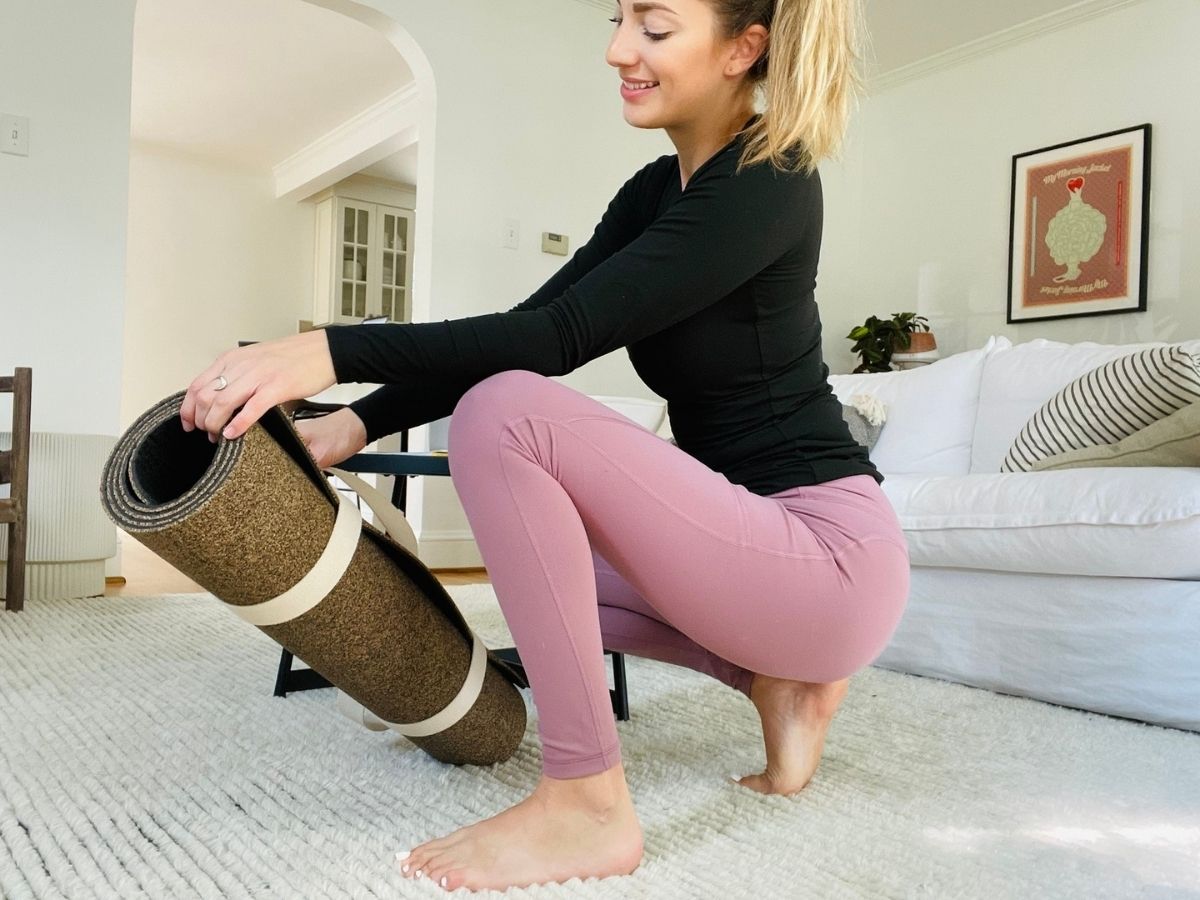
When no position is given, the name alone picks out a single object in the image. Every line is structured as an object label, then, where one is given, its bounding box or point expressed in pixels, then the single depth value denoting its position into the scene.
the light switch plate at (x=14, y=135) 2.91
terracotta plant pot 4.61
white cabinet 6.83
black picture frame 4.09
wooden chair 2.51
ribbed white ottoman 2.80
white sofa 1.66
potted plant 4.62
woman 0.89
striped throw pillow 2.09
